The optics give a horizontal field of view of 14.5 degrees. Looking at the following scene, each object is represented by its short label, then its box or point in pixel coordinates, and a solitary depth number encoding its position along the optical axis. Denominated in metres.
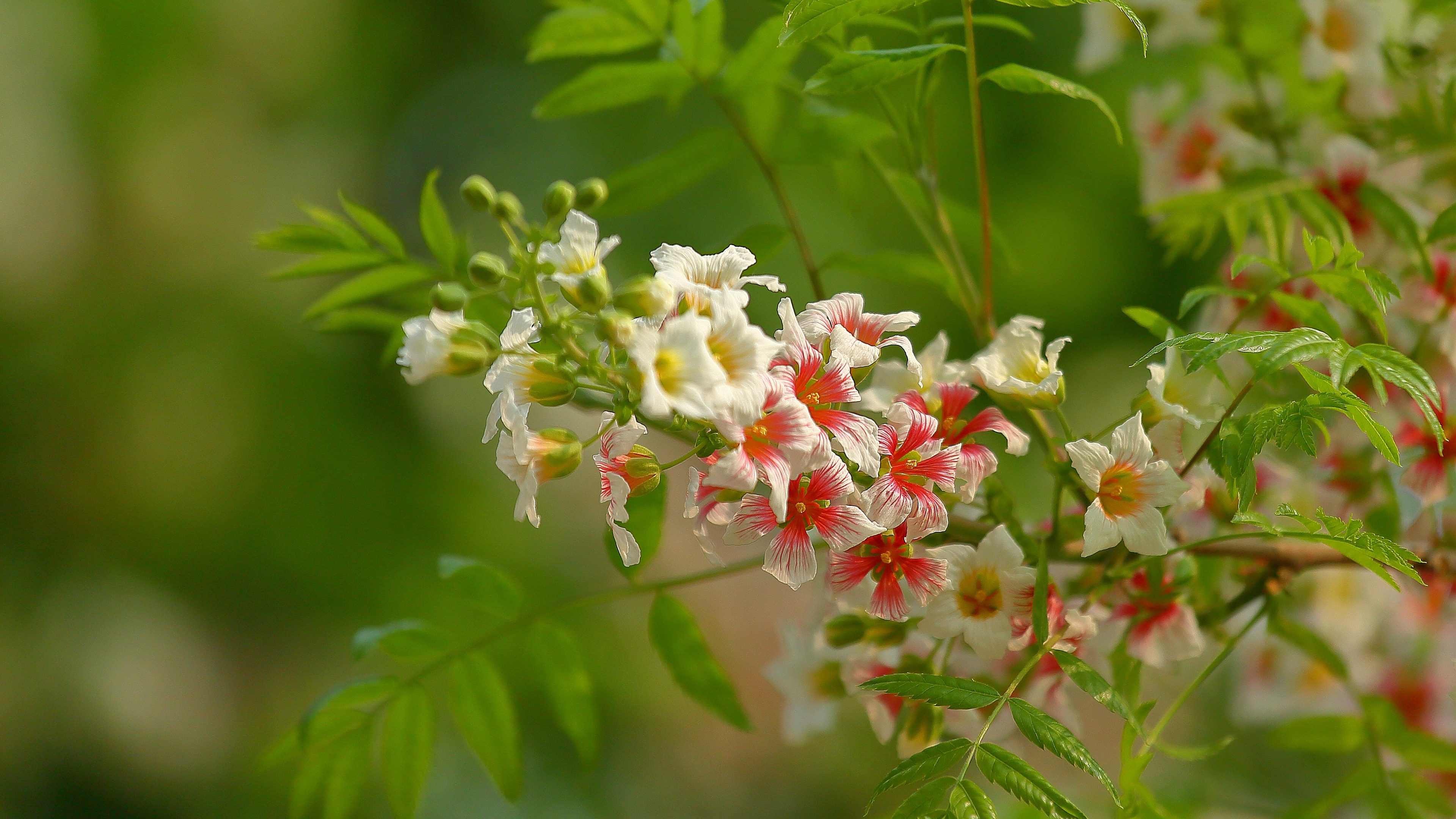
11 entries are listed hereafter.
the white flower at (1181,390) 1.26
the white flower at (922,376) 1.27
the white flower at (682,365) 1.20
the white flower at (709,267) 1.24
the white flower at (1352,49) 1.35
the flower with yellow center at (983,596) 1.25
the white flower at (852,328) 1.24
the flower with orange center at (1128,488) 1.24
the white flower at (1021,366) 1.26
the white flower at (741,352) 1.21
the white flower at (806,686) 1.37
